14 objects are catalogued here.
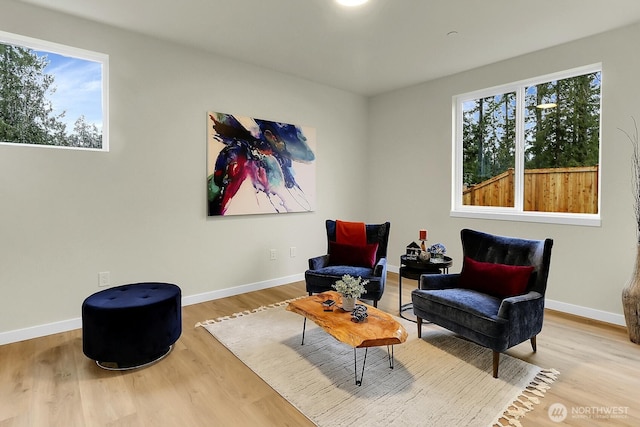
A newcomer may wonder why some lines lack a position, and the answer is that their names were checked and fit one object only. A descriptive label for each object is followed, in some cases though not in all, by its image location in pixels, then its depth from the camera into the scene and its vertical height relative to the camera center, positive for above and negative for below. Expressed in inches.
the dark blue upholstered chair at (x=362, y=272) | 134.0 -26.2
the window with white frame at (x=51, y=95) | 112.5 +38.7
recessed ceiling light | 107.0 +64.0
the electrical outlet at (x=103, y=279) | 126.7 -26.7
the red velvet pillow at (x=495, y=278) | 103.1 -21.9
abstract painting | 153.6 +19.8
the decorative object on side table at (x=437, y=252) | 135.3 -17.5
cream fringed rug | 77.7 -45.4
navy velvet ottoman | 92.7 -33.4
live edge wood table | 82.8 -30.7
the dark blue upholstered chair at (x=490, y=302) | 91.0 -27.4
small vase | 98.1 -27.3
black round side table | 128.0 -22.3
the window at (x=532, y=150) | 139.3 +26.1
